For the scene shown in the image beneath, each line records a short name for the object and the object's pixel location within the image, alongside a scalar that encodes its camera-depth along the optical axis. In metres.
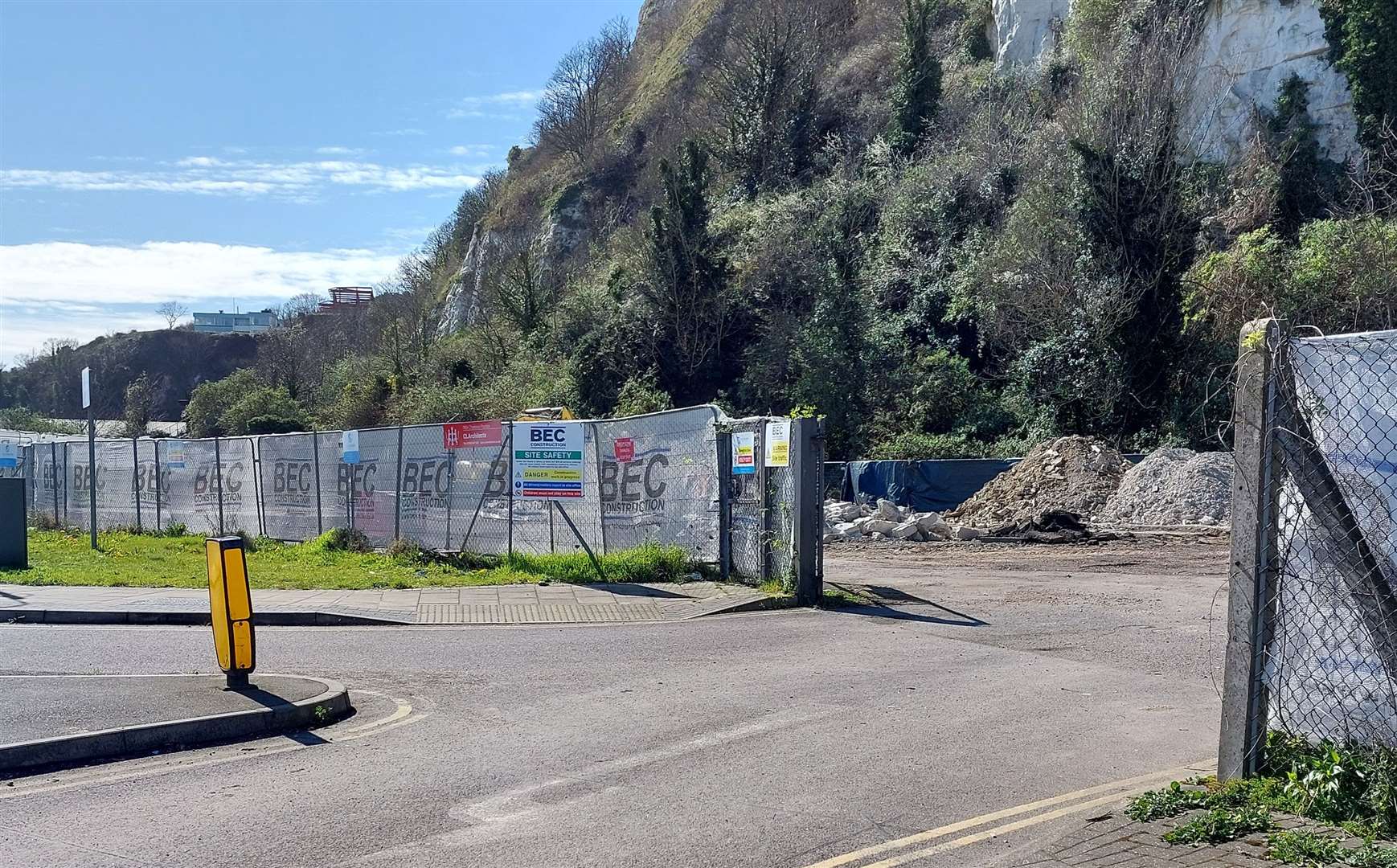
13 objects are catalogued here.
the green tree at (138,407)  67.19
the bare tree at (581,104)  77.94
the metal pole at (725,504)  14.76
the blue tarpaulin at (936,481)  28.47
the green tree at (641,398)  37.91
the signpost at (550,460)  16.59
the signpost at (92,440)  19.62
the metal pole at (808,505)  13.27
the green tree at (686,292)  40.00
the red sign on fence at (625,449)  16.23
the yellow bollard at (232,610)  8.22
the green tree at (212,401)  63.97
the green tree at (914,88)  46.69
